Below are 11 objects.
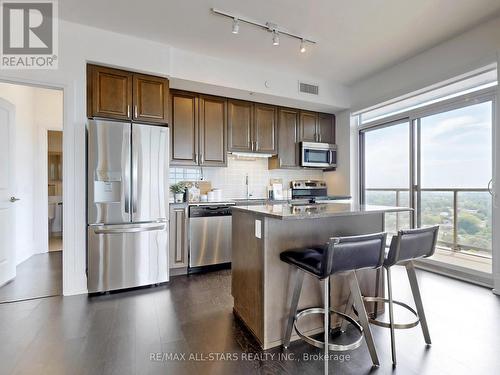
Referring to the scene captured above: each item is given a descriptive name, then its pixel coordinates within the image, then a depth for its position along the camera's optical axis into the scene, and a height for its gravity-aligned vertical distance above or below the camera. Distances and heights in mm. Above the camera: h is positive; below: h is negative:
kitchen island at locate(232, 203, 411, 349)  1765 -559
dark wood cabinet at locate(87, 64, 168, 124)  2809 +1053
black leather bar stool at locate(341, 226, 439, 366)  1651 -454
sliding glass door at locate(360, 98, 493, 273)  3087 +173
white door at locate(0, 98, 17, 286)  2912 -99
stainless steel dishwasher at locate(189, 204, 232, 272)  3372 -665
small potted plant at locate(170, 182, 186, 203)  3695 -80
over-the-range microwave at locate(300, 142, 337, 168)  4422 +572
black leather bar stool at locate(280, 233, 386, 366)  1422 -457
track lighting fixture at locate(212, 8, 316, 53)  2559 +1719
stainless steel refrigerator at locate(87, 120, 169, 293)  2689 -202
